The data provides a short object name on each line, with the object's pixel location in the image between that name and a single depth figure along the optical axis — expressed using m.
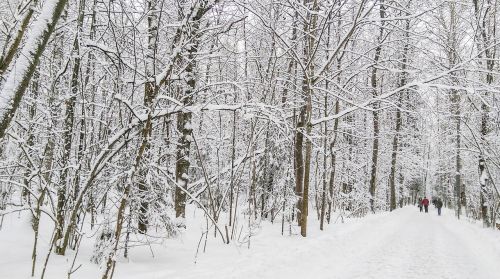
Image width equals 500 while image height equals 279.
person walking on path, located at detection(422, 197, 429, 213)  37.72
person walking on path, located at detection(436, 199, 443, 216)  32.97
